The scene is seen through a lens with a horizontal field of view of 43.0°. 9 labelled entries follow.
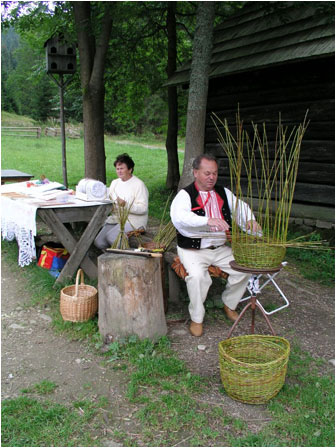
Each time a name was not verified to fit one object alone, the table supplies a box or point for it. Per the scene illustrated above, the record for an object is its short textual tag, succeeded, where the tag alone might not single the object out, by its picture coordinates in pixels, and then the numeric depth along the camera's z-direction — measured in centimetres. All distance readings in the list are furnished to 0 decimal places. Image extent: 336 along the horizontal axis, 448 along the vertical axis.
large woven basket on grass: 275
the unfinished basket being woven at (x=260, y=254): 313
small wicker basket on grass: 388
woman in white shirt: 488
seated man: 377
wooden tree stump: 353
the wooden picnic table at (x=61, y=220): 453
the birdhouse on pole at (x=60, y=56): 763
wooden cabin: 621
